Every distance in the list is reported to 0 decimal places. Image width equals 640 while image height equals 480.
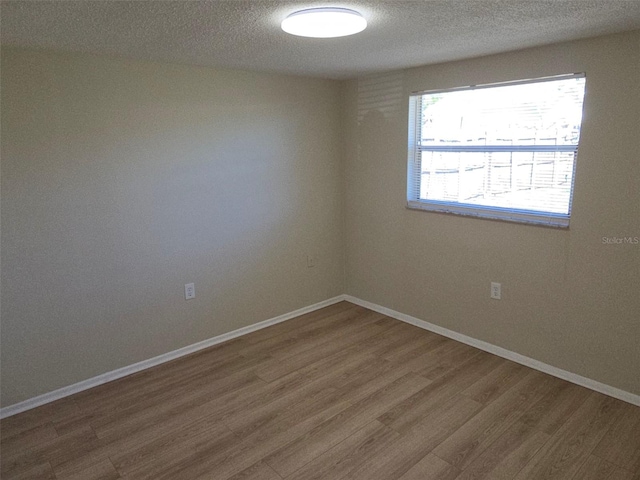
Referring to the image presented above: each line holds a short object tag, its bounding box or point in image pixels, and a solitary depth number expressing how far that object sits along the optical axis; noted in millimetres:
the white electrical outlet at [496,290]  3244
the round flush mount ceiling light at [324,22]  1934
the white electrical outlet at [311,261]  4148
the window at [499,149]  2805
